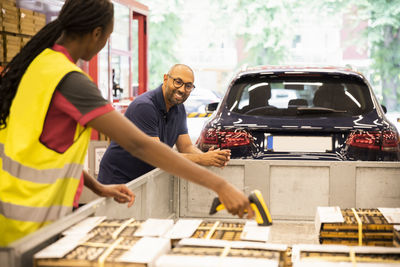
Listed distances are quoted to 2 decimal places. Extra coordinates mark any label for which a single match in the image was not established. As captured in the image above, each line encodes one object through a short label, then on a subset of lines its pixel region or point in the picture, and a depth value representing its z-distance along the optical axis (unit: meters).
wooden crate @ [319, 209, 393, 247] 2.80
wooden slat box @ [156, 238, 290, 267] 2.00
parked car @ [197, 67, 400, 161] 5.24
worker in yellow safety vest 2.22
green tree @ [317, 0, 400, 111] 27.95
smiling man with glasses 4.45
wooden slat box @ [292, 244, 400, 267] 2.05
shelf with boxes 6.96
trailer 4.19
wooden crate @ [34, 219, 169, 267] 2.01
